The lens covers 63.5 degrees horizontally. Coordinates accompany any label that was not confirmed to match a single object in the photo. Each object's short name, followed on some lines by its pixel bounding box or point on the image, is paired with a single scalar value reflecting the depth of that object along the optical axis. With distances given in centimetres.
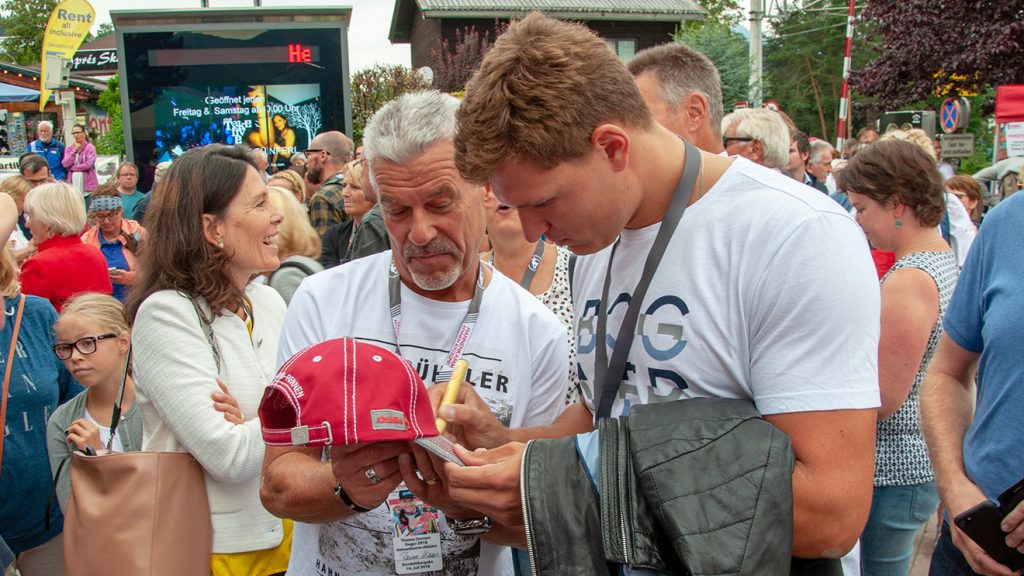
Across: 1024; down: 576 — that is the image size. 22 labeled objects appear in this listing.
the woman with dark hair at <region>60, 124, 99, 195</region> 1449
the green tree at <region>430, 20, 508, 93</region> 2488
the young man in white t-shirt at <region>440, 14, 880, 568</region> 143
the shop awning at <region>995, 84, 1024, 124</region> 1346
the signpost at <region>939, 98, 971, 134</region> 1569
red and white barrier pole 1867
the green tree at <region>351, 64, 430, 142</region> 1817
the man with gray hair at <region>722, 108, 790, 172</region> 509
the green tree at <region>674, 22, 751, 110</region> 2388
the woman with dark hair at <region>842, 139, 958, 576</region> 306
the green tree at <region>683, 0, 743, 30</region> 4188
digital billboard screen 1046
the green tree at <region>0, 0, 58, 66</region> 6353
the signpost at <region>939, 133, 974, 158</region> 1581
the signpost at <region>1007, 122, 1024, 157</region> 1291
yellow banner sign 1541
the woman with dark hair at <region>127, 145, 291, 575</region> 264
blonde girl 353
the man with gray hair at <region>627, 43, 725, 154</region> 393
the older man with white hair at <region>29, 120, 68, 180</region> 1504
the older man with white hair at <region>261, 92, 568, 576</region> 212
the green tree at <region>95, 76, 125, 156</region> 1997
